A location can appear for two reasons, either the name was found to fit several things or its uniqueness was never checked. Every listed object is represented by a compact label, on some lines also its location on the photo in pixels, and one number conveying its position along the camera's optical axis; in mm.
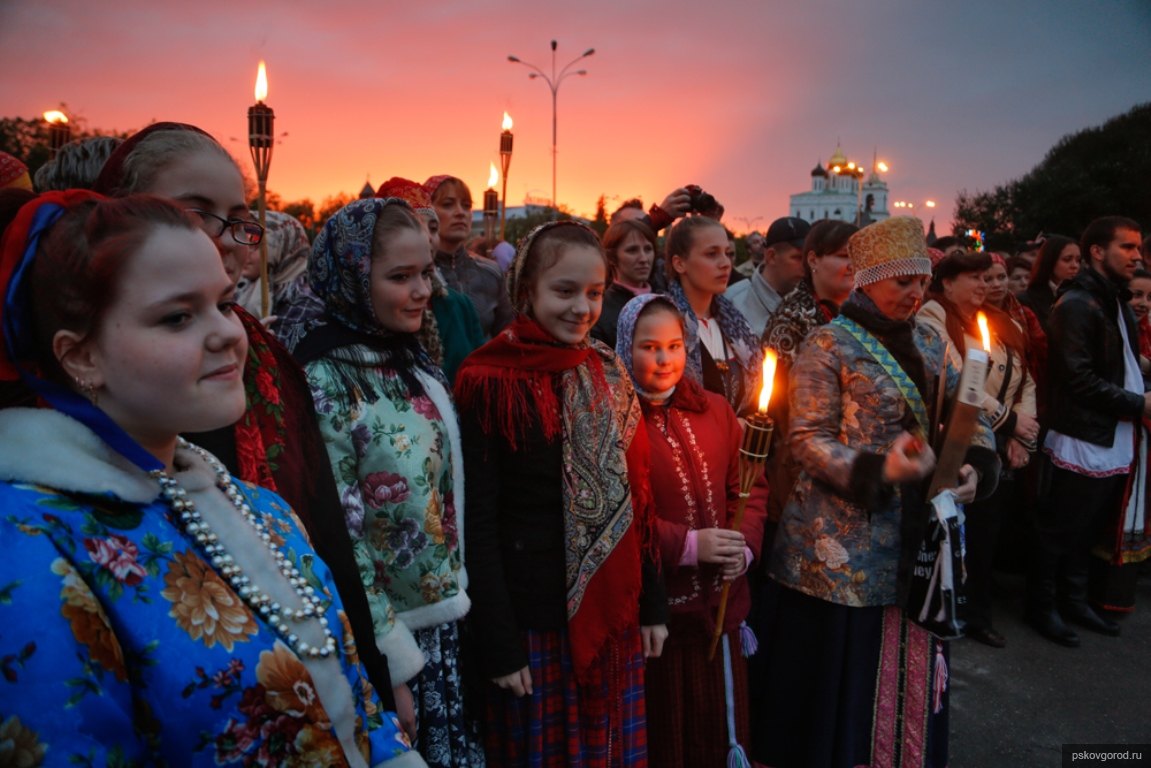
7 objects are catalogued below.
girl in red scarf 2400
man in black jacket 5090
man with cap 5195
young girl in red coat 2848
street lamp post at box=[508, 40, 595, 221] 23125
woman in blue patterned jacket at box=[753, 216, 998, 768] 2963
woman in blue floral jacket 910
